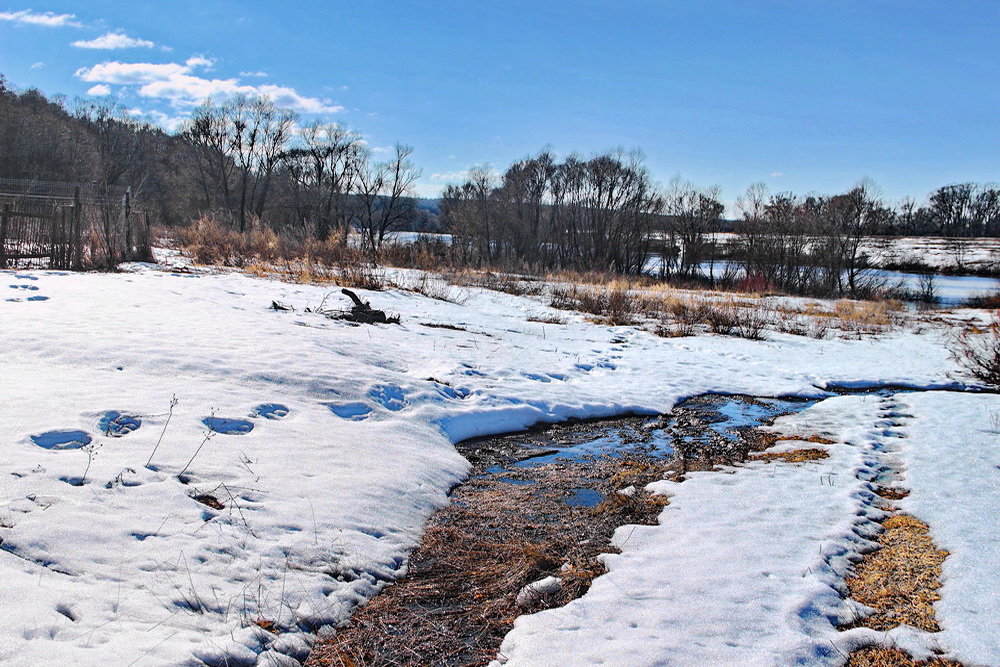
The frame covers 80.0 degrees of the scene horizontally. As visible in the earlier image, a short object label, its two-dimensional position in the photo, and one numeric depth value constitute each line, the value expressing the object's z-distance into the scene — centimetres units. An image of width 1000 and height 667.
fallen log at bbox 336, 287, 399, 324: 965
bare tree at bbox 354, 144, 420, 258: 5209
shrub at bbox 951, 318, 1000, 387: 862
